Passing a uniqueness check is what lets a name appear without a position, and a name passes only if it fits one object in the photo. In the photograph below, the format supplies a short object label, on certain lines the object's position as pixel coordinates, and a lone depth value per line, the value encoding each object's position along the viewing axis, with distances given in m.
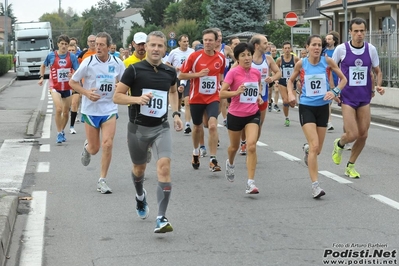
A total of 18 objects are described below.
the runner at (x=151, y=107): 7.49
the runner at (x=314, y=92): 9.40
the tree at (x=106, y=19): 127.31
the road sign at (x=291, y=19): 31.27
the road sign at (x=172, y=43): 57.60
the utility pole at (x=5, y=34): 58.16
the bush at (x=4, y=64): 56.62
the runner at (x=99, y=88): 9.98
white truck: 51.34
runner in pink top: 9.70
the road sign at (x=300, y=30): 31.76
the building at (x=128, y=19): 152.12
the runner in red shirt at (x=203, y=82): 11.46
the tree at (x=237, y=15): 65.50
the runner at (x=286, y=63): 18.59
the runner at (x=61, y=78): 14.95
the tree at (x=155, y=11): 110.62
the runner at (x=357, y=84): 10.34
